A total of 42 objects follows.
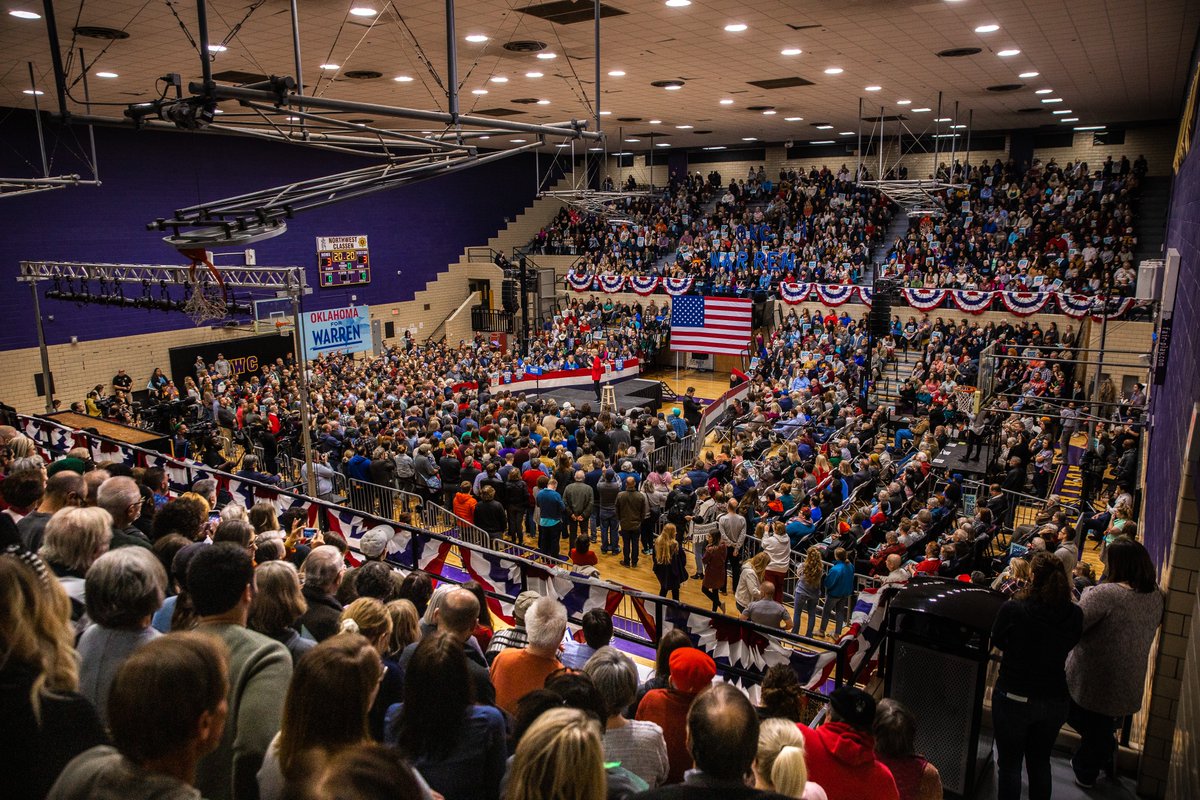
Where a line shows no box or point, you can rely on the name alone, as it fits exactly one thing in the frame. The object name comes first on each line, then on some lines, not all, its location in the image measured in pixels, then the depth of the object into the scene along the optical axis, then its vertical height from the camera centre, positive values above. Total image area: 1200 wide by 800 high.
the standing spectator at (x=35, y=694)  1.78 -0.99
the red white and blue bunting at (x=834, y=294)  22.41 -0.60
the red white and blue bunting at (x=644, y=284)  26.28 -0.37
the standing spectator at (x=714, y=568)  8.64 -3.26
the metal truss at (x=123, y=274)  13.94 -0.04
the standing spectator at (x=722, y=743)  2.04 -1.24
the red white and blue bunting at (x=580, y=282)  27.91 -0.33
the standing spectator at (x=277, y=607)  2.87 -1.24
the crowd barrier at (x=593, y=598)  4.66 -2.28
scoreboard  25.48 +0.36
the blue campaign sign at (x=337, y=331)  21.98 -1.67
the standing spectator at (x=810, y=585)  8.02 -3.25
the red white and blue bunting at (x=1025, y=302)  18.91 -0.70
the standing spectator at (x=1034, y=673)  3.61 -1.88
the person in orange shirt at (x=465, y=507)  9.45 -2.83
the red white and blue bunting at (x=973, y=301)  19.81 -0.70
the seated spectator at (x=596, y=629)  3.94 -1.80
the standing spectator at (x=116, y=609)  2.43 -1.06
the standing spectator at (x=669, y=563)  8.70 -3.30
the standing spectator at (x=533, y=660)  3.48 -1.74
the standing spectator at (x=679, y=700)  3.22 -1.79
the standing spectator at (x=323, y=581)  3.50 -1.42
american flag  24.25 -1.65
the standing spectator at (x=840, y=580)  7.92 -3.12
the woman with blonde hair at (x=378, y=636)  2.93 -1.47
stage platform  19.55 -3.23
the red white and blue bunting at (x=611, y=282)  27.12 -0.32
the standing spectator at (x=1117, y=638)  3.87 -1.83
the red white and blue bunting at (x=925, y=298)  20.55 -0.67
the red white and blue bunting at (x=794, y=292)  23.36 -0.58
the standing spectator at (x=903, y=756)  3.05 -1.90
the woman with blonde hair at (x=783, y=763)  2.45 -1.58
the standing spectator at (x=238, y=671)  2.23 -1.20
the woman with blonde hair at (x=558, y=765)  1.75 -1.11
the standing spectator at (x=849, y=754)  2.83 -1.76
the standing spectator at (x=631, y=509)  10.18 -3.09
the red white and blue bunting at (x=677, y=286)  25.31 -0.43
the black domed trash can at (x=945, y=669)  3.85 -1.99
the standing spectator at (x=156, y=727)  1.56 -0.94
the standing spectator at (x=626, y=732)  2.84 -1.70
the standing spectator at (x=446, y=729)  2.33 -1.38
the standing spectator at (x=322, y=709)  1.87 -1.05
